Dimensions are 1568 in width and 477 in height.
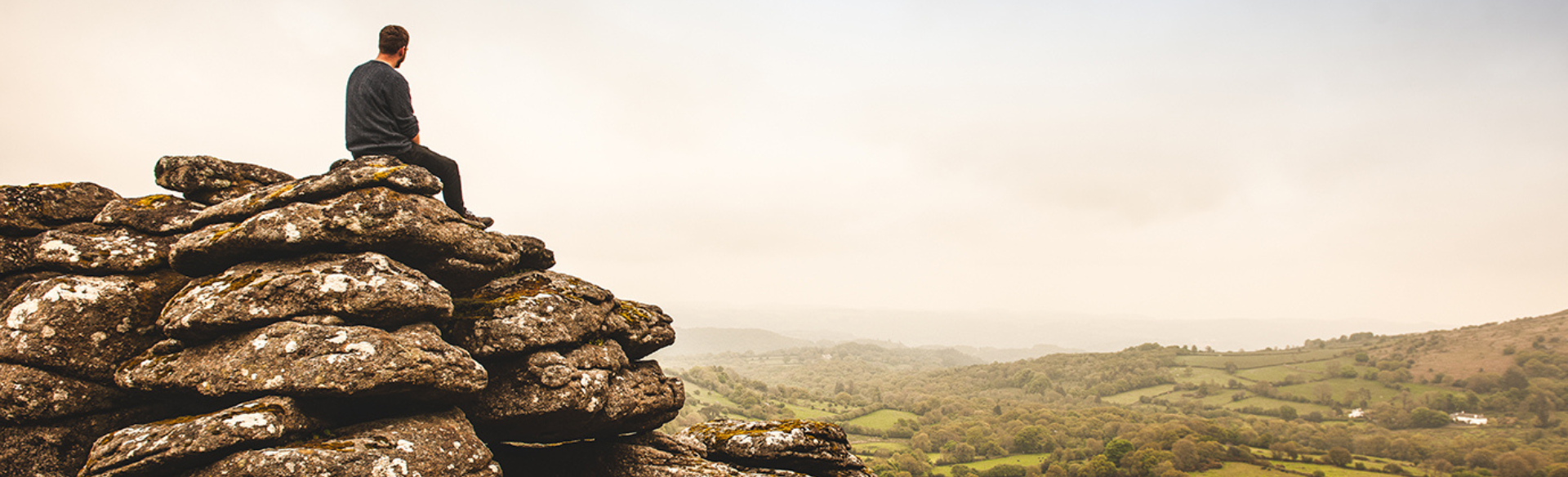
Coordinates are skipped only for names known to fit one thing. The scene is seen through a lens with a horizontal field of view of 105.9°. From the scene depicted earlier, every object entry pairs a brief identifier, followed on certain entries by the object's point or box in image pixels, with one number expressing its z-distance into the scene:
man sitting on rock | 11.88
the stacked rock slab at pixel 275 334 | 8.80
